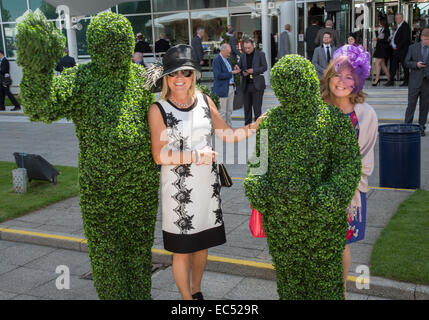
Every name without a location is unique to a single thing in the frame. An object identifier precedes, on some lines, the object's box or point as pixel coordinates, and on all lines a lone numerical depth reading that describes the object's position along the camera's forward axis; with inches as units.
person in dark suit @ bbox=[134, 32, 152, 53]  703.1
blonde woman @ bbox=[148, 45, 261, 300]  140.9
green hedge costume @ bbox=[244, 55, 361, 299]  122.9
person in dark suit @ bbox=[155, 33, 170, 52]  794.2
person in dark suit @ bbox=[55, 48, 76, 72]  614.6
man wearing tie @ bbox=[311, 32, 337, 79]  448.8
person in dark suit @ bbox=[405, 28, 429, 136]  381.7
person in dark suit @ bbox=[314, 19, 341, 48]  509.6
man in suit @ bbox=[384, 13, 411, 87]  589.0
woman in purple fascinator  145.9
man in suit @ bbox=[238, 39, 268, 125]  445.7
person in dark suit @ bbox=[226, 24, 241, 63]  542.7
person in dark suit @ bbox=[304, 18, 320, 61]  624.4
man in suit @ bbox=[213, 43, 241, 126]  430.3
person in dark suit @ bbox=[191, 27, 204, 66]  628.9
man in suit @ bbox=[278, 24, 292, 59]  658.8
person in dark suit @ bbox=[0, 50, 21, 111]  685.0
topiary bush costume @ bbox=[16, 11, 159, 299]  131.3
